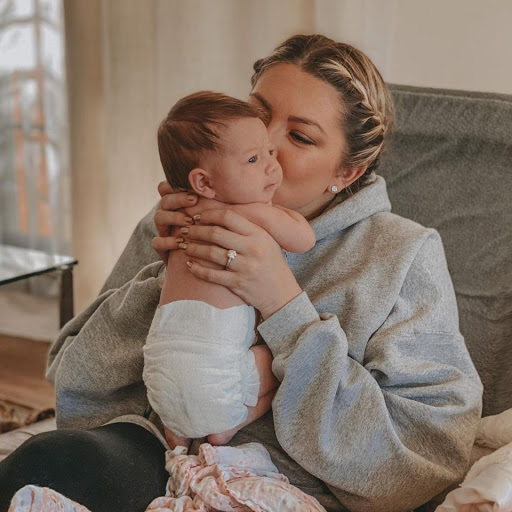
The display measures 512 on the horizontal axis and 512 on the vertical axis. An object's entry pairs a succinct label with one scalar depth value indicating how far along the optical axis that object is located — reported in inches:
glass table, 80.5
